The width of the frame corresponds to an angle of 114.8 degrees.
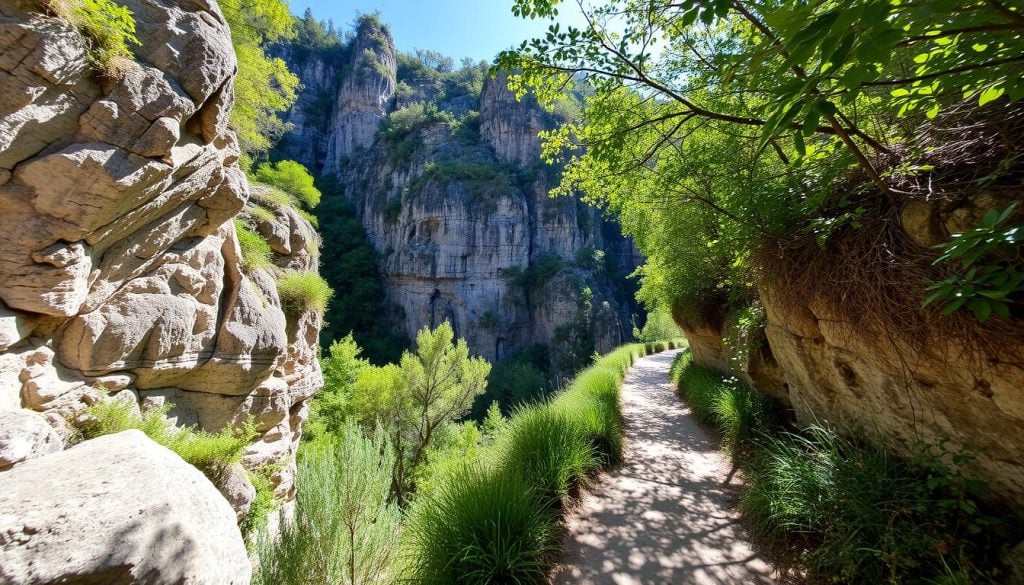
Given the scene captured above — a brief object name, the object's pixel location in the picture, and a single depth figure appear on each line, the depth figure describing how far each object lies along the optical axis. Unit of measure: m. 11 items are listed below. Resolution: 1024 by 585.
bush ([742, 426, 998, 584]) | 1.91
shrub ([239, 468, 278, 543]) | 4.74
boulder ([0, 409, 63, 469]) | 2.67
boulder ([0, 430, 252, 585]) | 1.50
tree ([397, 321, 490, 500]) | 11.51
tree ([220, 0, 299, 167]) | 6.90
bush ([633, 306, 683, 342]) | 25.39
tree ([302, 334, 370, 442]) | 10.96
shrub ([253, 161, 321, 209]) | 13.16
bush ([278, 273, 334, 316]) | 7.36
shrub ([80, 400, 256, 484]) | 3.79
